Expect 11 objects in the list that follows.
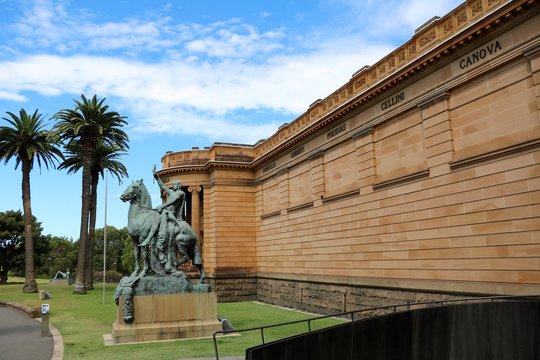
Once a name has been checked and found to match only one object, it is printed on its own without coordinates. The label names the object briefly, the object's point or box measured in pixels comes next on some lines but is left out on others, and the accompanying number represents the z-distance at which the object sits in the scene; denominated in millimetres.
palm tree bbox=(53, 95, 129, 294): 39438
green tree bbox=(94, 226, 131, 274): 113319
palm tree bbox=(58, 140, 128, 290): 44250
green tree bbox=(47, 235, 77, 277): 101938
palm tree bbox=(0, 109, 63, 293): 39562
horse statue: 16688
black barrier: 8727
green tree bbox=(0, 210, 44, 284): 62428
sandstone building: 14508
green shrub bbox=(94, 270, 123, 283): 66800
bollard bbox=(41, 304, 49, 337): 17000
